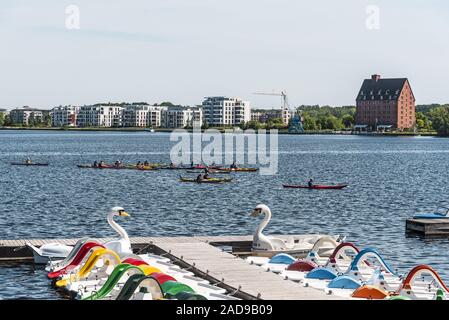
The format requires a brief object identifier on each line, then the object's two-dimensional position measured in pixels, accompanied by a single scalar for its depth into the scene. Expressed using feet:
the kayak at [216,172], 361.77
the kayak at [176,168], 391.01
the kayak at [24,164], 425.36
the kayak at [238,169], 371.49
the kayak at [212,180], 301.84
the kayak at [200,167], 382.81
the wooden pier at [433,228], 144.05
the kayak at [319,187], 273.42
